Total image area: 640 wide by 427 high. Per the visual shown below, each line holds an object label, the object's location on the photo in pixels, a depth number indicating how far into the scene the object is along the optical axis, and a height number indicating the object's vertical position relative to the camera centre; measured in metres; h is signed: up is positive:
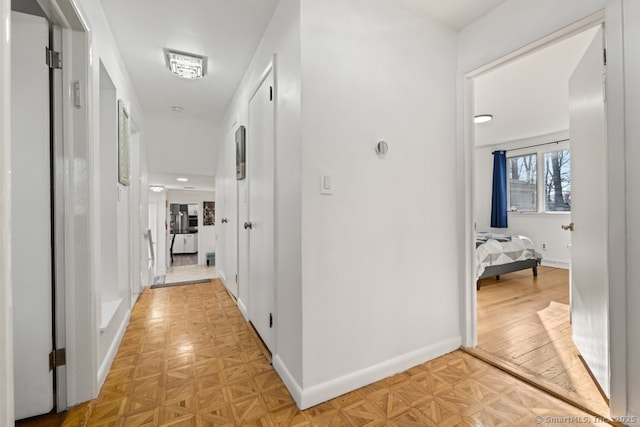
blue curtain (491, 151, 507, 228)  5.76 +0.48
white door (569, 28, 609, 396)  1.57 -0.01
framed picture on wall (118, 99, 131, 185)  2.24 +0.59
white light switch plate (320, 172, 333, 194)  1.56 +0.17
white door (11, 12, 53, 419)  1.36 +0.01
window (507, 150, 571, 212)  5.09 +0.57
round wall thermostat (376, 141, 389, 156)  1.75 +0.41
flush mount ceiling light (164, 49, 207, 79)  2.45 +1.37
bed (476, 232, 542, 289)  3.77 -0.61
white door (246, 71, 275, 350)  2.00 +0.05
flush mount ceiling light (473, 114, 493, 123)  4.12 +1.39
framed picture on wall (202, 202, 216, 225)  8.81 +0.04
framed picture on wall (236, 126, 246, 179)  2.71 +0.61
